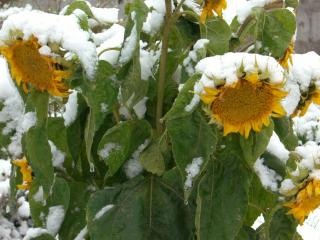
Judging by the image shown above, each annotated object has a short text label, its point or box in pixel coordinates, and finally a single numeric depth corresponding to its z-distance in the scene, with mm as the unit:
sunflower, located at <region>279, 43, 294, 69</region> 740
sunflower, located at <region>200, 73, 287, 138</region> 604
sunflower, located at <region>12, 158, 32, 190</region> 800
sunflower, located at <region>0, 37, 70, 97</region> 635
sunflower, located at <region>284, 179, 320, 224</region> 698
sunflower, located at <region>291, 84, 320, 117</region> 721
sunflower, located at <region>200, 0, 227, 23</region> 720
